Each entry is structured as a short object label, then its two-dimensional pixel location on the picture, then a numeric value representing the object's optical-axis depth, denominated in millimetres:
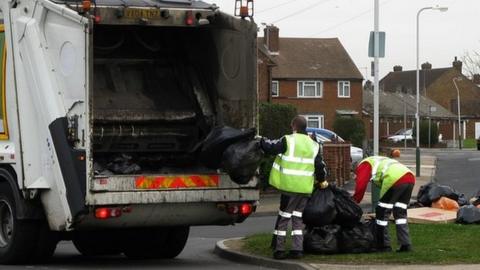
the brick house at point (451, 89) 90625
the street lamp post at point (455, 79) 91238
